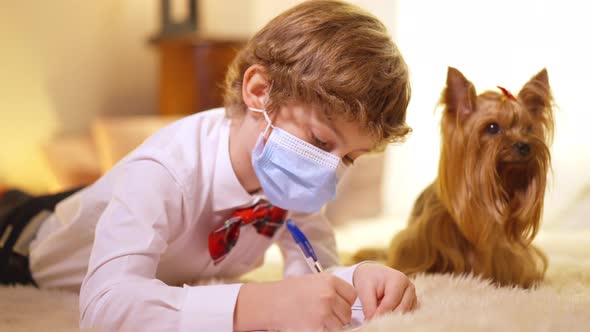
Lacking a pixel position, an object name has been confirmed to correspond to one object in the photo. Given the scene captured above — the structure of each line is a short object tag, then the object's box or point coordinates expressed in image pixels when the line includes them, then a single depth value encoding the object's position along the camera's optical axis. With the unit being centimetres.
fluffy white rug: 96
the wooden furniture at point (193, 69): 317
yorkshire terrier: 127
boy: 100
